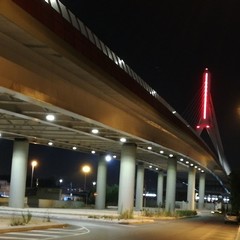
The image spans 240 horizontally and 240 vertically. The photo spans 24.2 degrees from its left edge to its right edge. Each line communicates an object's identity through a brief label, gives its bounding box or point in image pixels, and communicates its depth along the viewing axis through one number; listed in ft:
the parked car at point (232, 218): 184.96
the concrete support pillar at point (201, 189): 411.29
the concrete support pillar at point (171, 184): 233.35
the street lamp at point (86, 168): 206.34
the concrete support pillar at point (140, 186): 295.07
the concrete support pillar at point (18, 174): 178.70
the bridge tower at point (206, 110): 313.98
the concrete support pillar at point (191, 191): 298.56
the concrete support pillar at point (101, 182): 248.75
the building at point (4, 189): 411.75
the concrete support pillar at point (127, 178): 159.43
